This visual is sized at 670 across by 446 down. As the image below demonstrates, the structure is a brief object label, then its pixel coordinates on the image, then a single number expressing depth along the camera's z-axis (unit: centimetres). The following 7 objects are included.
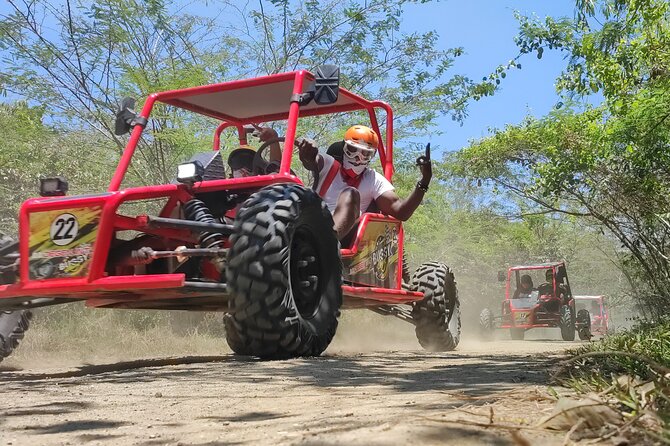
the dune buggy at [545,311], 1962
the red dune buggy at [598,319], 2730
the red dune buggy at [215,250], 457
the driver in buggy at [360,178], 659
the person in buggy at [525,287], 2191
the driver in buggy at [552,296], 2028
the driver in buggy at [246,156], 650
